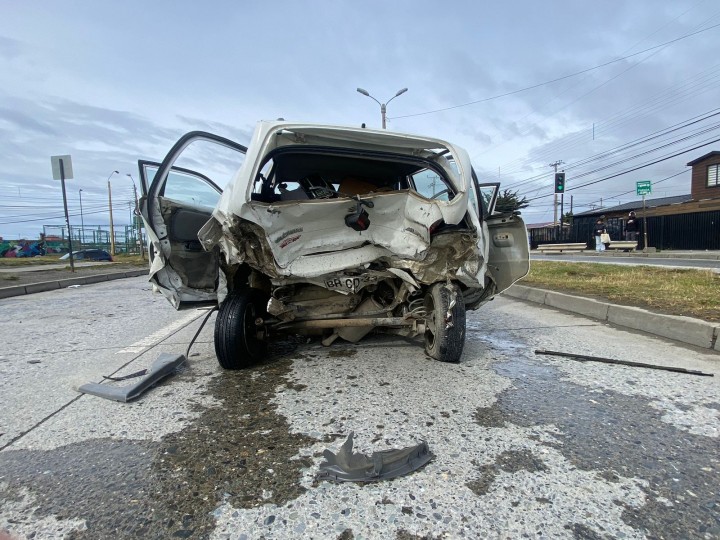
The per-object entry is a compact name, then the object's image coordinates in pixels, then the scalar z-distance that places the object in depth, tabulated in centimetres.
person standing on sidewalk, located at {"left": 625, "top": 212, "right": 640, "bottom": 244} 2287
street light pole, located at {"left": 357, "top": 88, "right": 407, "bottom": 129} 2463
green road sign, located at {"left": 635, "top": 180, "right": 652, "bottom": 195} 2400
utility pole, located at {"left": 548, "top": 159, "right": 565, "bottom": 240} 5228
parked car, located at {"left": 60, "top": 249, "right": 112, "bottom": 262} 3228
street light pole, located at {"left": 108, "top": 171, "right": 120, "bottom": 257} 4231
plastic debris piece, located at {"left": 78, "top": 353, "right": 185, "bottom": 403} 295
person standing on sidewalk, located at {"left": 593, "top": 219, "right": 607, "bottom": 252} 2465
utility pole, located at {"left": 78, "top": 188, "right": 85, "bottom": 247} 3970
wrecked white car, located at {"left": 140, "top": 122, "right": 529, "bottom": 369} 315
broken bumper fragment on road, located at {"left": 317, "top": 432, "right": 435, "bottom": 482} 194
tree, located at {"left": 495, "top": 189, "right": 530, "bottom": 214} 4378
